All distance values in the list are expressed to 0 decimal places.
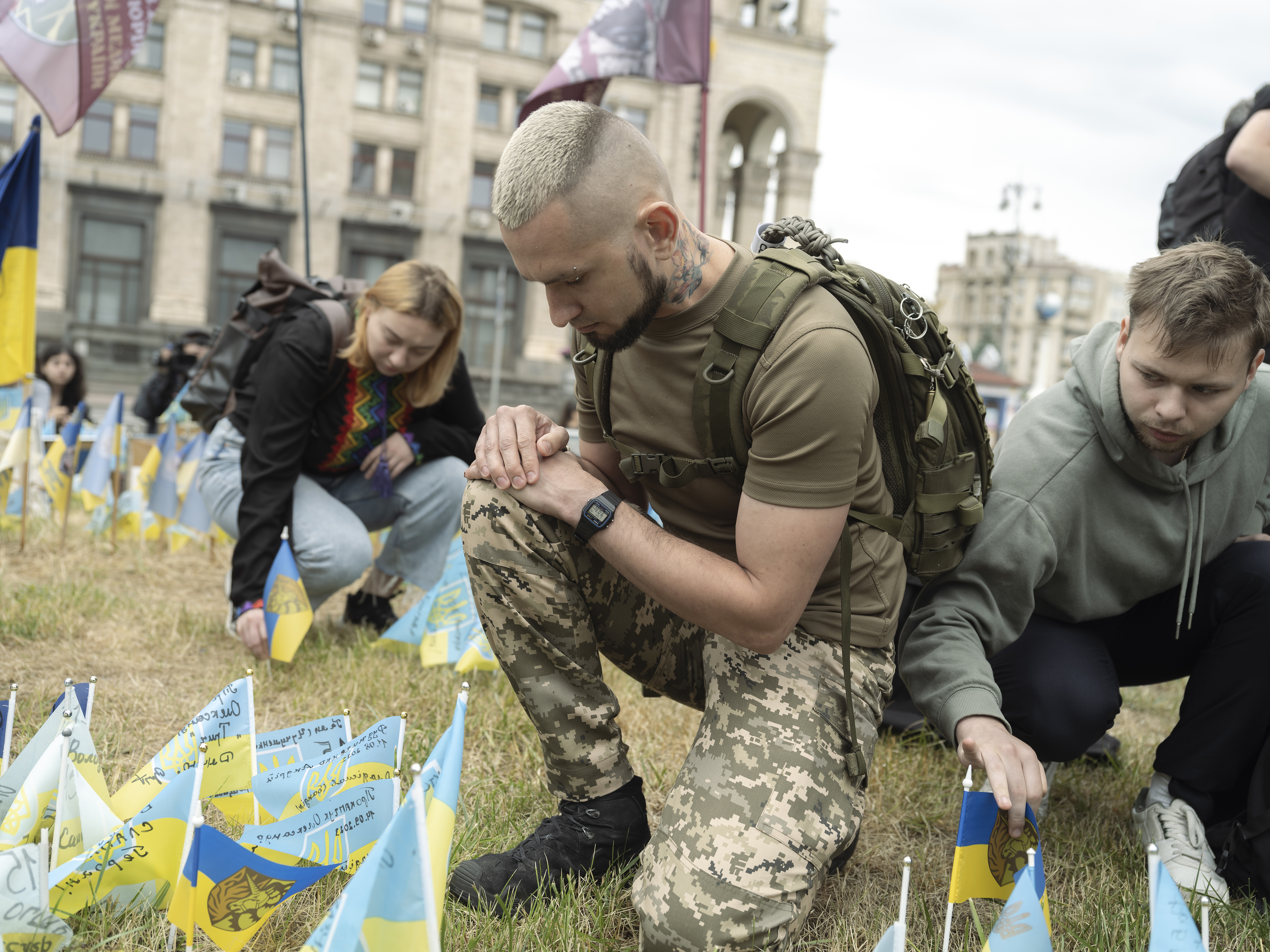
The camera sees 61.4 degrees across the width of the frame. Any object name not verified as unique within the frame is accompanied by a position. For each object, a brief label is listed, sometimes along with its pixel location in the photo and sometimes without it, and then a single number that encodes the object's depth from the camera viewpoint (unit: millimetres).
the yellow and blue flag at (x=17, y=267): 4648
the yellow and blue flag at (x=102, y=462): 5852
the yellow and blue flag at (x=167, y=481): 5492
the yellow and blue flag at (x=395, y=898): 1410
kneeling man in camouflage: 1875
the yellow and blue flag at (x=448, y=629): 3361
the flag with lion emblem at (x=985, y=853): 1775
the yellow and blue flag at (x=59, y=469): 5551
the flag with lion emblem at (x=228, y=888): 1590
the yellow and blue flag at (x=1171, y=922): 1427
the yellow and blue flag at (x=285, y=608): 3342
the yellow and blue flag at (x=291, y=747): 2115
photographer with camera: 8359
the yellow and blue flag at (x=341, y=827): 1852
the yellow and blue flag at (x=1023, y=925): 1506
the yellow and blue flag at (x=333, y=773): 2020
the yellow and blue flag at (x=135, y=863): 1755
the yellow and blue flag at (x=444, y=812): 1552
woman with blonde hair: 3631
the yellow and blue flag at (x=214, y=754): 1968
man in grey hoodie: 2152
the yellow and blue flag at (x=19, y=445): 4871
